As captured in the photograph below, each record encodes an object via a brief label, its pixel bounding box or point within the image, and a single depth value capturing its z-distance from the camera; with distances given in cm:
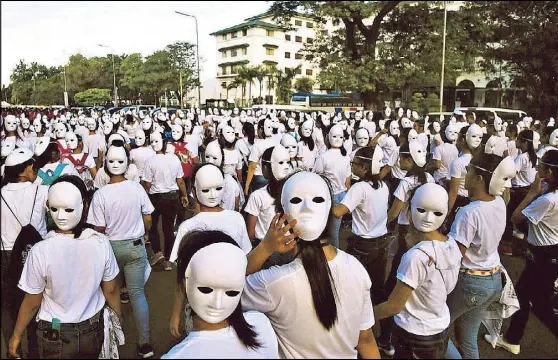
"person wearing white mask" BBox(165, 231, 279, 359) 165
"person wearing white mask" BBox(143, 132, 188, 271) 599
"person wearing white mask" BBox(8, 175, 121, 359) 268
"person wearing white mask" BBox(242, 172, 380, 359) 195
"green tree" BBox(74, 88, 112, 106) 4512
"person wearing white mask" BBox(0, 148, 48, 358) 340
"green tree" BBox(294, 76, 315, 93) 4656
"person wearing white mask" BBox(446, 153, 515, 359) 325
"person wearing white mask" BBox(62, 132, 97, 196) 633
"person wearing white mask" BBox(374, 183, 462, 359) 268
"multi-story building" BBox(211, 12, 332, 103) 5400
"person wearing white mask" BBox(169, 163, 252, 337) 325
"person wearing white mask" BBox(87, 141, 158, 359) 396
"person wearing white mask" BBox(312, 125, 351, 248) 606
